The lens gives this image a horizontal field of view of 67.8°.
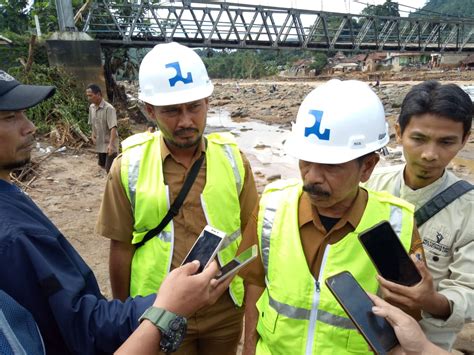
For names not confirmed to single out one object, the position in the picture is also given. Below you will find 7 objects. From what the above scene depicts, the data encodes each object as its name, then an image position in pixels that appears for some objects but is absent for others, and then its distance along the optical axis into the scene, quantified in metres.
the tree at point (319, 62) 63.06
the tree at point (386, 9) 69.81
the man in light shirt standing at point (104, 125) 6.77
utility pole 13.39
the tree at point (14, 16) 23.09
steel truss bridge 18.64
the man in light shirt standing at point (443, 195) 1.58
